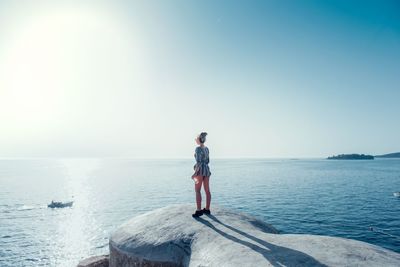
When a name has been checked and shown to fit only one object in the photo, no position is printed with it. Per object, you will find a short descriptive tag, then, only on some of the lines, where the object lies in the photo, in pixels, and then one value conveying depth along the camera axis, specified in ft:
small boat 196.75
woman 30.17
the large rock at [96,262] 40.09
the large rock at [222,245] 18.13
